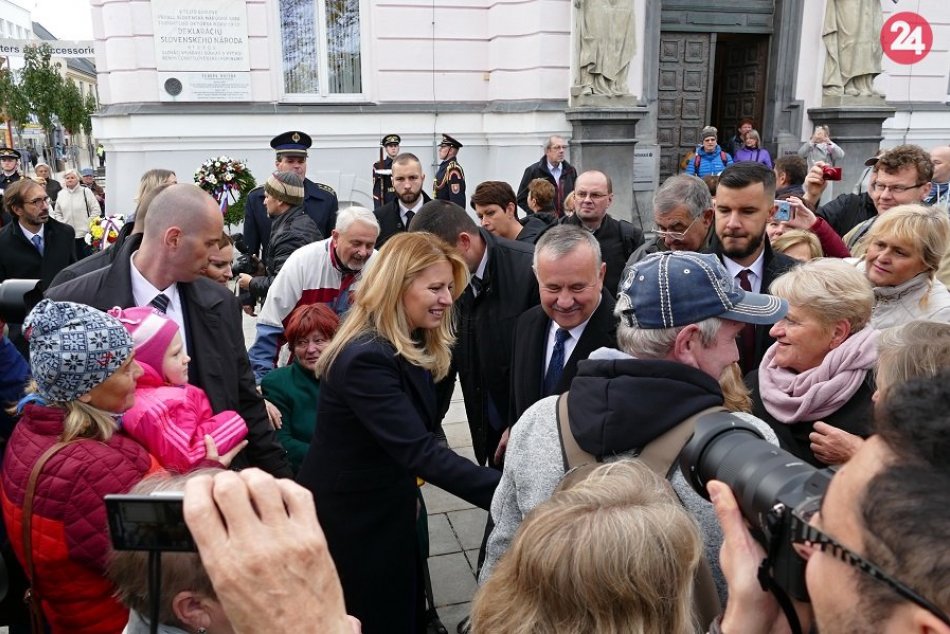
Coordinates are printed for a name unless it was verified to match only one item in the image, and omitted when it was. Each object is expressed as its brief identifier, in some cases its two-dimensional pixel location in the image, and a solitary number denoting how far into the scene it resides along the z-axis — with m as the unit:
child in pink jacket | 2.07
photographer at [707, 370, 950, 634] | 0.79
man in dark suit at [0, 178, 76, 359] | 5.76
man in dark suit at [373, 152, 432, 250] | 6.25
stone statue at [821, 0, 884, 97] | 11.87
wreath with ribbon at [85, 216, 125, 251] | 6.38
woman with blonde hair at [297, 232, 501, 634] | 2.32
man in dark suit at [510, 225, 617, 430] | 2.83
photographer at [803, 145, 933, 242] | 4.39
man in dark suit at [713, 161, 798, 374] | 3.38
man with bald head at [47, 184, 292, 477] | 2.74
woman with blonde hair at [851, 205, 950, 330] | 2.95
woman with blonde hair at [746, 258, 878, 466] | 2.41
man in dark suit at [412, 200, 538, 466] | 3.59
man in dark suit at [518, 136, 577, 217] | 9.77
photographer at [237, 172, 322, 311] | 4.96
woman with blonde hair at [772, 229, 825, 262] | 3.66
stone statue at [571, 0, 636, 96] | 10.99
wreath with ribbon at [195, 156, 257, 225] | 8.78
